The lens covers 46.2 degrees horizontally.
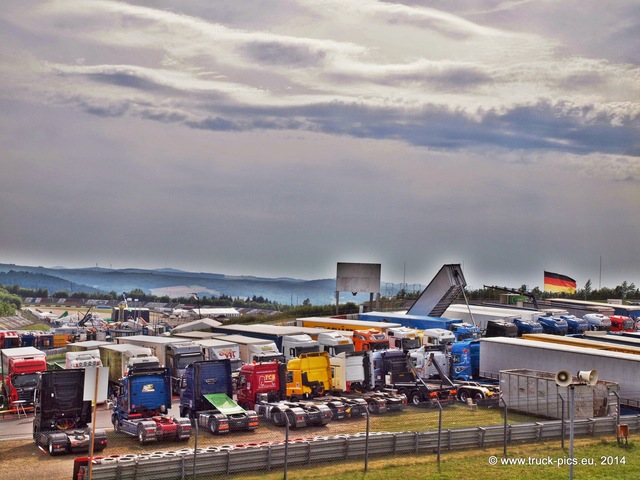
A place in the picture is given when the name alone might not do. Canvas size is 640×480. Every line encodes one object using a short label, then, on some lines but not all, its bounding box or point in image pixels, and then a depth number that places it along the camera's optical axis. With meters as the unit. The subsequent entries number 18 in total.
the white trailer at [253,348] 40.66
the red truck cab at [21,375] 33.59
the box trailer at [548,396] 30.91
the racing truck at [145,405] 26.78
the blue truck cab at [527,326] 55.19
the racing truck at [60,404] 27.11
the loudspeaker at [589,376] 19.42
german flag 99.88
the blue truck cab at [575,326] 59.44
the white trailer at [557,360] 33.78
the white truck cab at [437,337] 47.53
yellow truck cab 34.16
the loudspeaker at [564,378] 17.94
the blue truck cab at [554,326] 57.47
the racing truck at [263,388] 31.47
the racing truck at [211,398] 28.31
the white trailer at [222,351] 39.84
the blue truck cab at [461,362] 40.19
